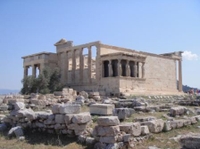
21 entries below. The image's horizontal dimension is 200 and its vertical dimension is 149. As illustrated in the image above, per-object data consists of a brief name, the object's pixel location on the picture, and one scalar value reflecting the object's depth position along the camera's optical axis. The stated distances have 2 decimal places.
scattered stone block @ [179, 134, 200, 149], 5.74
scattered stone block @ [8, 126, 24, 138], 8.08
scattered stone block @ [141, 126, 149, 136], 7.05
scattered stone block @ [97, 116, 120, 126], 6.35
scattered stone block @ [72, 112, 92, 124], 7.18
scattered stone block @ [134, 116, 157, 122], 8.72
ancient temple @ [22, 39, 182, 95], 29.55
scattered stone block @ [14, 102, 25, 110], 9.45
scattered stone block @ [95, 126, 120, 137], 6.28
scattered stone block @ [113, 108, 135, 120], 9.41
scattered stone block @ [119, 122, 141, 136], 6.63
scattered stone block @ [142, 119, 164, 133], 7.57
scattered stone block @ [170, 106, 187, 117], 10.95
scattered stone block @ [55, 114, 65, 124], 7.61
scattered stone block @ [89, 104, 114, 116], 9.79
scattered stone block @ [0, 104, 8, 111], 13.97
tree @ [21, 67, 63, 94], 28.56
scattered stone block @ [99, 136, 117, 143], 6.20
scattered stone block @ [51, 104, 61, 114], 7.78
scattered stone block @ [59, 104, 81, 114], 7.59
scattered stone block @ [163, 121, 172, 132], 7.99
